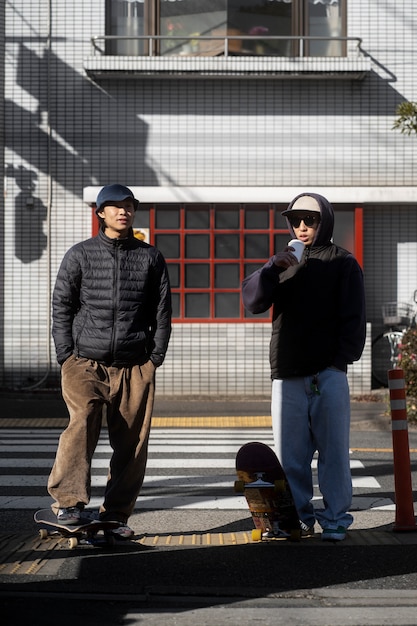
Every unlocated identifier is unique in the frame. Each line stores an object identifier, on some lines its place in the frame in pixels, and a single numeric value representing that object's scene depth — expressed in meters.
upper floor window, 23.82
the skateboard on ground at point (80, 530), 8.79
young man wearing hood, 9.10
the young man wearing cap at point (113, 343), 9.09
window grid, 23.65
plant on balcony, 21.16
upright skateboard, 8.82
